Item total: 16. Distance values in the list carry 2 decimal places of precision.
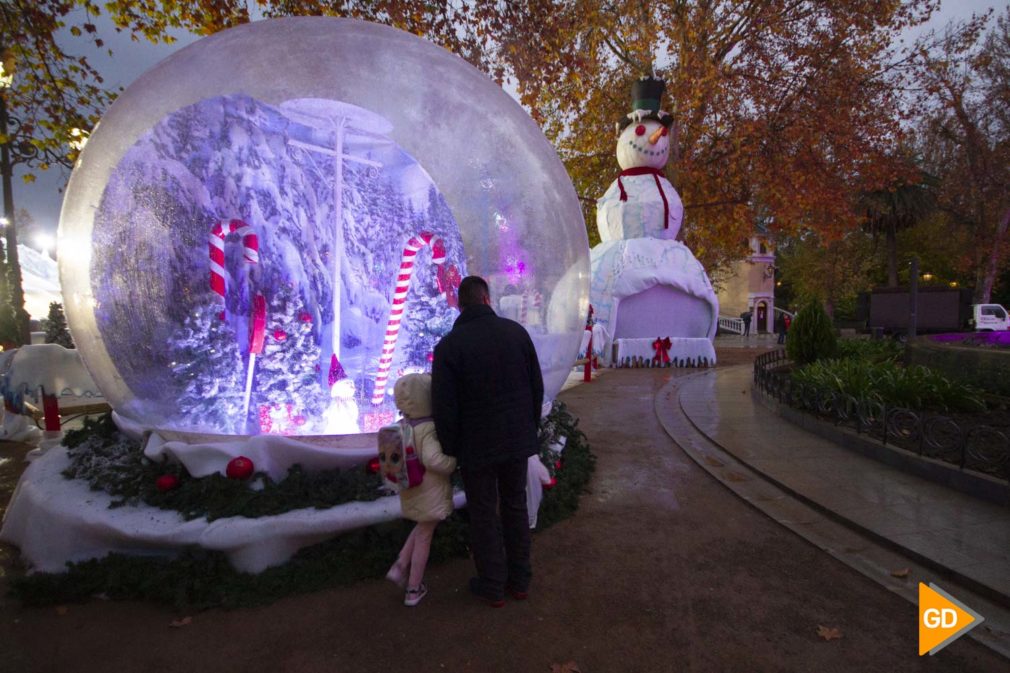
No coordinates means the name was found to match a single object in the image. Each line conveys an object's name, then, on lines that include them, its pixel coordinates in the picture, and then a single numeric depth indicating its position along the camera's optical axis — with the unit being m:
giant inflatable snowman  16.19
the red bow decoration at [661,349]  16.42
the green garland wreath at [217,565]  3.36
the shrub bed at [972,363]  7.93
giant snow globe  4.40
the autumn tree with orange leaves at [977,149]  22.36
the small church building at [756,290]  41.91
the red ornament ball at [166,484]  3.91
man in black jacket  3.17
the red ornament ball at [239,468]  3.84
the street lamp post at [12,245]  11.41
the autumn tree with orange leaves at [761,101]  17.88
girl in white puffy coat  3.21
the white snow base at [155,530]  3.51
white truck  23.89
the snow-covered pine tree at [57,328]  15.29
